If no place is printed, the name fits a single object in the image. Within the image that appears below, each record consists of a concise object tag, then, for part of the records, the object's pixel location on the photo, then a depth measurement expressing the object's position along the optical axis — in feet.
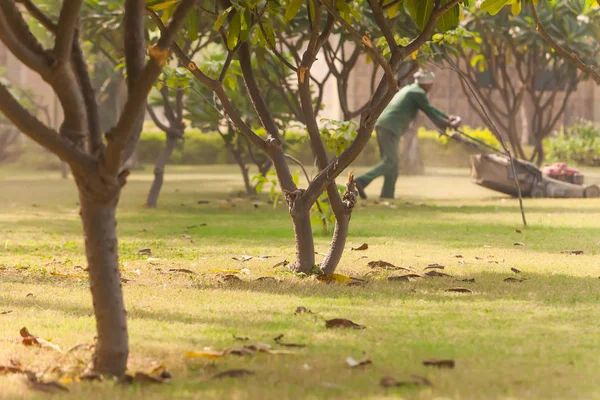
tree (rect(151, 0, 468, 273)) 40.76
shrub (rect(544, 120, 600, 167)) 179.17
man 93.29
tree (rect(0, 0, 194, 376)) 25.86
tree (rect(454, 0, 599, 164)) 113.76
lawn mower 96.67
